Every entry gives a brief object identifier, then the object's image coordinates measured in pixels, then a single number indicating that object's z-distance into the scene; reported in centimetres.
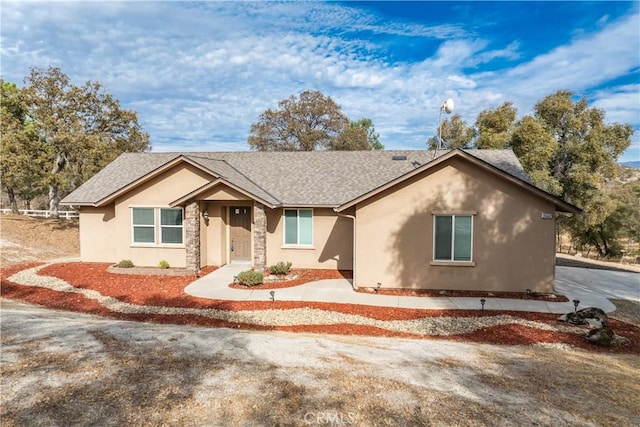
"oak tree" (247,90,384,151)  4656
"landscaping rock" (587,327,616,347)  825
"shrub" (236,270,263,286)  1332
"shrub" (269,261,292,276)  1495
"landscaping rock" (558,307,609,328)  945
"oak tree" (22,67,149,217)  2559
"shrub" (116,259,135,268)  1575
